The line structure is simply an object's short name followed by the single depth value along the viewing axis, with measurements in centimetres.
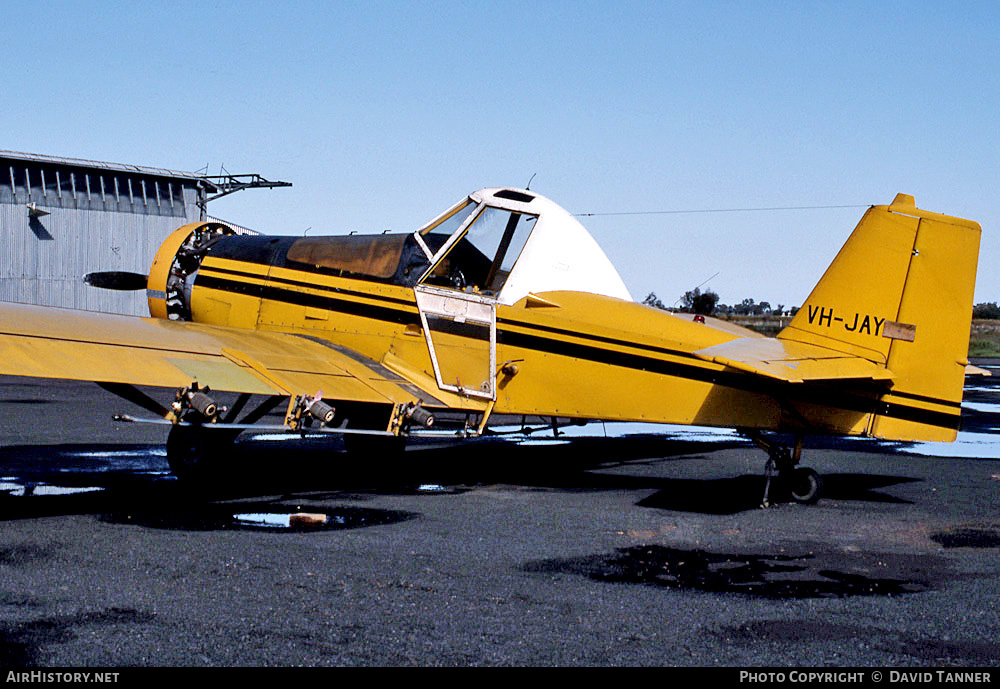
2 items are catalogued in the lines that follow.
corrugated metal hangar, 3584
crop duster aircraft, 893
